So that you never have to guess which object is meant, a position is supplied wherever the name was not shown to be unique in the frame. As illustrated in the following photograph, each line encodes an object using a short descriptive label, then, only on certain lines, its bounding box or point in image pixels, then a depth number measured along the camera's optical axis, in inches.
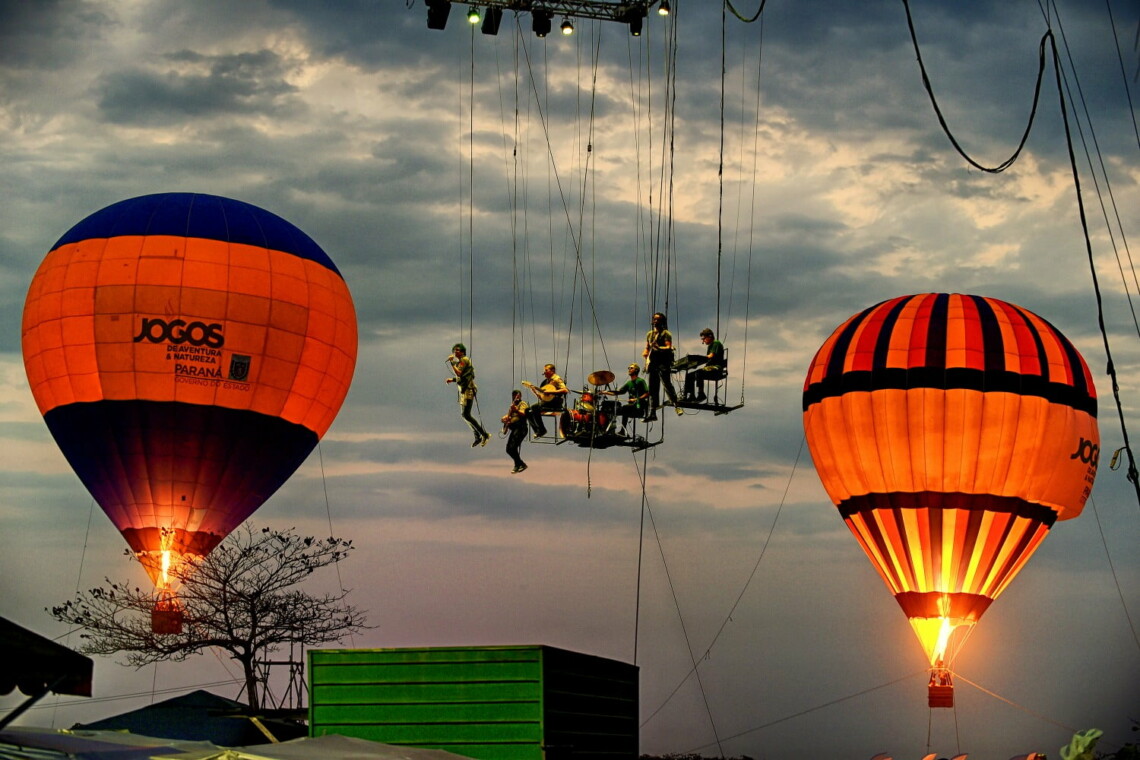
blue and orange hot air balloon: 1546.5
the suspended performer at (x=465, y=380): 1374.3
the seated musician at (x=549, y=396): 1316.4
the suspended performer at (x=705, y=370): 1267.2
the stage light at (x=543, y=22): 1373.0
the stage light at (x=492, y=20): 1358.8
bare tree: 1504.7
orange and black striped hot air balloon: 1546.5
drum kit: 1306.6
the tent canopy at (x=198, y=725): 1226.9
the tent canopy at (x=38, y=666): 640.4
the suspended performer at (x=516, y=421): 1334.9
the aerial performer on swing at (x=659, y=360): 1283.2
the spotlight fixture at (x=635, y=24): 1392.0
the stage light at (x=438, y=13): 1277.1
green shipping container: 968.9
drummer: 1300.4
